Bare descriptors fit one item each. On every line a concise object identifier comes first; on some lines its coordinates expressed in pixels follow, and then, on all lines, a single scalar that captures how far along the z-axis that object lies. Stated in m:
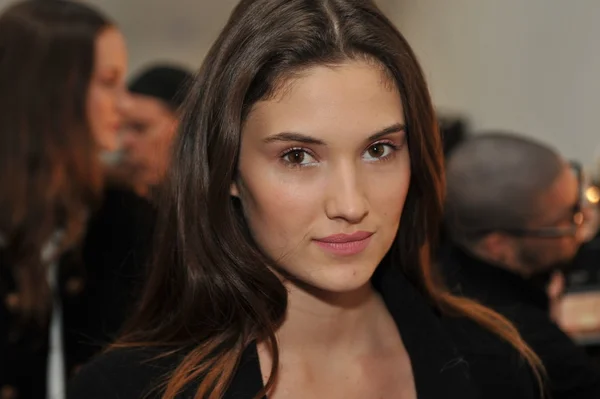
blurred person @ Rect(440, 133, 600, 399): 2.43
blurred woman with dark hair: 2.51
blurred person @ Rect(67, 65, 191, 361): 2.41
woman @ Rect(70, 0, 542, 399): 1.55
